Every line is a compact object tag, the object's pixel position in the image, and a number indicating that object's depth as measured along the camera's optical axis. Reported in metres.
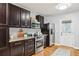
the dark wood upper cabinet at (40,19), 3.07
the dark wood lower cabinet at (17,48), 1.64
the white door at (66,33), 3.61
